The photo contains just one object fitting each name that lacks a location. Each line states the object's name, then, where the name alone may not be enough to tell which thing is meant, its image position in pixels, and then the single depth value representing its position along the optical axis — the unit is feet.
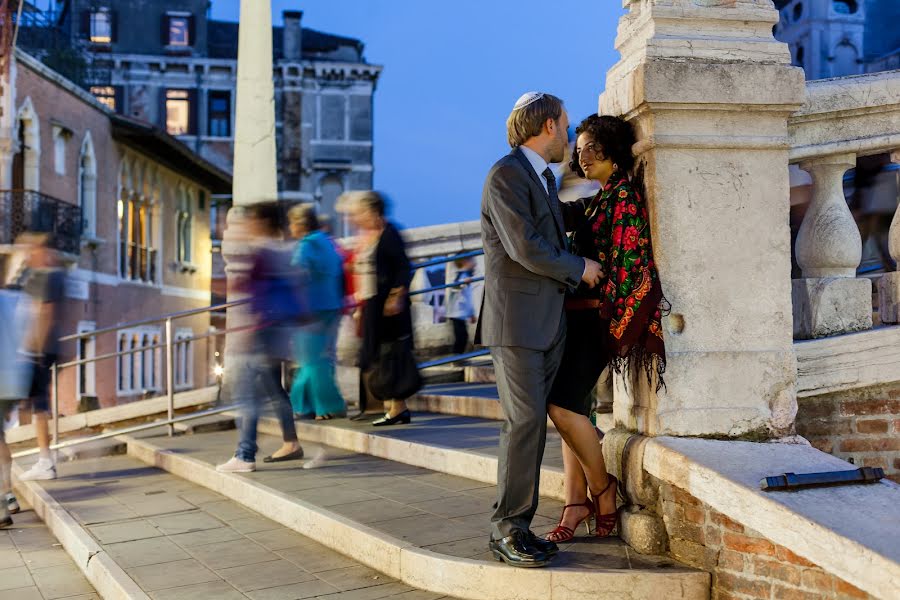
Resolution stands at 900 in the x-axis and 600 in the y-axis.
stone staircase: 12.98
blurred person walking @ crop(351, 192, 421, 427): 25.17
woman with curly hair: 13.73
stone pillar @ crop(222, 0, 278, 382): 38.34
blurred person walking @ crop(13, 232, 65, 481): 23.88
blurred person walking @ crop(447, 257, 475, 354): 33.78
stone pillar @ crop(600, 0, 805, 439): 13.87
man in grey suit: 13.07
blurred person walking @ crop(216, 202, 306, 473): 21.67
